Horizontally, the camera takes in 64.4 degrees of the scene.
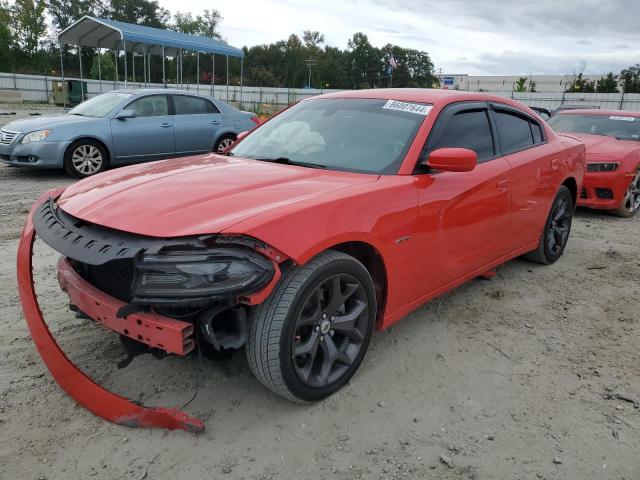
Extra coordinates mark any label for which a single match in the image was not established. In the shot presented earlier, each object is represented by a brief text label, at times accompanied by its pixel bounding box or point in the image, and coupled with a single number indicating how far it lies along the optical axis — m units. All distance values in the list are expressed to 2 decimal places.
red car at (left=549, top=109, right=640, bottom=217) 6.89
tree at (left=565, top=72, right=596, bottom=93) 40.09
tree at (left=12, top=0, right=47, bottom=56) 53.59
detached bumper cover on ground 2.32
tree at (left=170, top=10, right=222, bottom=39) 86.56
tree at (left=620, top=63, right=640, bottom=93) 38.75
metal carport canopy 16.31
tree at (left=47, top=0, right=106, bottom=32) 68.25
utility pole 79.62
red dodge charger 2.11
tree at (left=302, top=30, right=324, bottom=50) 106.56
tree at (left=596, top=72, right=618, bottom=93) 39.47
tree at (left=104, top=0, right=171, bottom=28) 73.25
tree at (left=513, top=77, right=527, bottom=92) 42.96
